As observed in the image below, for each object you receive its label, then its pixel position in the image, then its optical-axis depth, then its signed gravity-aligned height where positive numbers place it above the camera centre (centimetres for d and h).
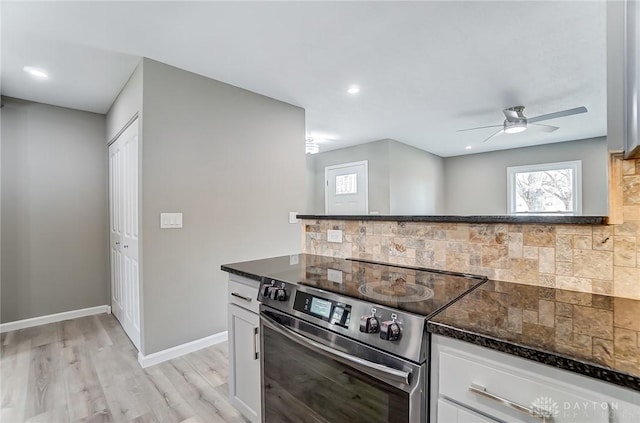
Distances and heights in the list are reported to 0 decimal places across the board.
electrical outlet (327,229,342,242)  185 -16
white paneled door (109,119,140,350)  256 -17
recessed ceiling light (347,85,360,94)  301 +123
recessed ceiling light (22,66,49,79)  248 +119
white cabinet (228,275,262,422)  147 -70
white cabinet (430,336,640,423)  62 -42
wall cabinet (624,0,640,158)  78 +35
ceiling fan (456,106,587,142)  341 +100
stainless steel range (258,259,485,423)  85 -44
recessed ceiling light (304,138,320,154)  491 +105
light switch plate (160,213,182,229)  243 -7
